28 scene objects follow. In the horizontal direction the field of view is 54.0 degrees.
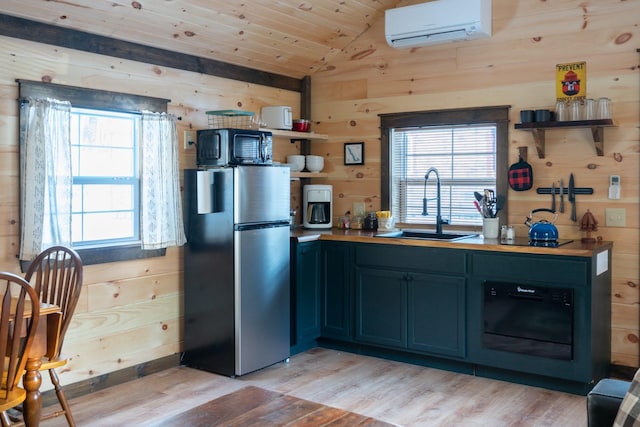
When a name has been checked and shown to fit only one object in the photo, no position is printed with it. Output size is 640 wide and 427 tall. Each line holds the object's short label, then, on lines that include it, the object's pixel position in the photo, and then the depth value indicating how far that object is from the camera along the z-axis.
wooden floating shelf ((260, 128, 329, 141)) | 4.90
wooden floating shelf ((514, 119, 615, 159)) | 3.87
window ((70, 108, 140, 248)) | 3.81
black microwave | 4.11
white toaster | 4.95
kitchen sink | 4.52
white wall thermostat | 4.03
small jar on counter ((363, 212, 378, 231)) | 5.06
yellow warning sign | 4.12
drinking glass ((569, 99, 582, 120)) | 4.00
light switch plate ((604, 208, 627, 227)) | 4.02
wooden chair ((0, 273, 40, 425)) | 2.29
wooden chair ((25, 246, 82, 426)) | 2.92
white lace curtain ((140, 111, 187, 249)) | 4.05
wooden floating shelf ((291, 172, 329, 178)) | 5.11
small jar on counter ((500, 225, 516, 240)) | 4.21
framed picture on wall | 5.21
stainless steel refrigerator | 4.06
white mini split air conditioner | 4.24
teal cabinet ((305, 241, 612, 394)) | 3.71
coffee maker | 5.12
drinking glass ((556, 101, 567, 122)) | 4.04
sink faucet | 4.64
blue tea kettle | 3.98
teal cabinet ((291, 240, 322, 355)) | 4.54
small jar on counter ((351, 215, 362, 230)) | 5.11
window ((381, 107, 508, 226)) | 4.57
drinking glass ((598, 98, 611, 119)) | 3.89
